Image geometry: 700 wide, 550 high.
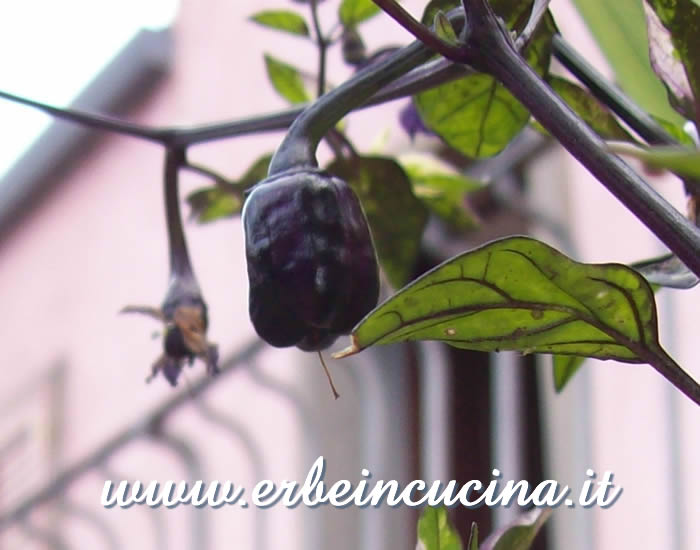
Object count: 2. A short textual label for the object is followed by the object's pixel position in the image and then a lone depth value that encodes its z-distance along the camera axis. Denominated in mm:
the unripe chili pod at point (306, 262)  312
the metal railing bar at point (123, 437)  1549
